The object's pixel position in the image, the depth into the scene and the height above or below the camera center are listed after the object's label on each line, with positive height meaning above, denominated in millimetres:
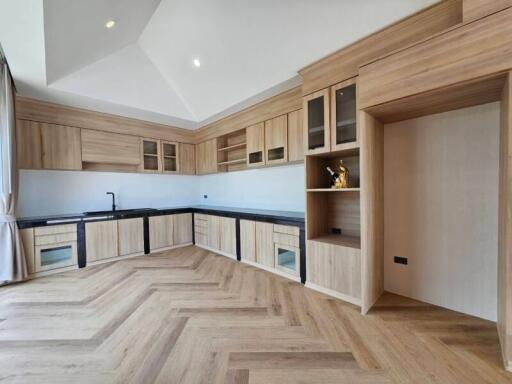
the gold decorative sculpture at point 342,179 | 2529 +88
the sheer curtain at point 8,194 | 2773 -25
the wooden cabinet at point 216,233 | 3844 -817
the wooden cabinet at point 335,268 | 2285 -881
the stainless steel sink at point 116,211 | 3727 -383
